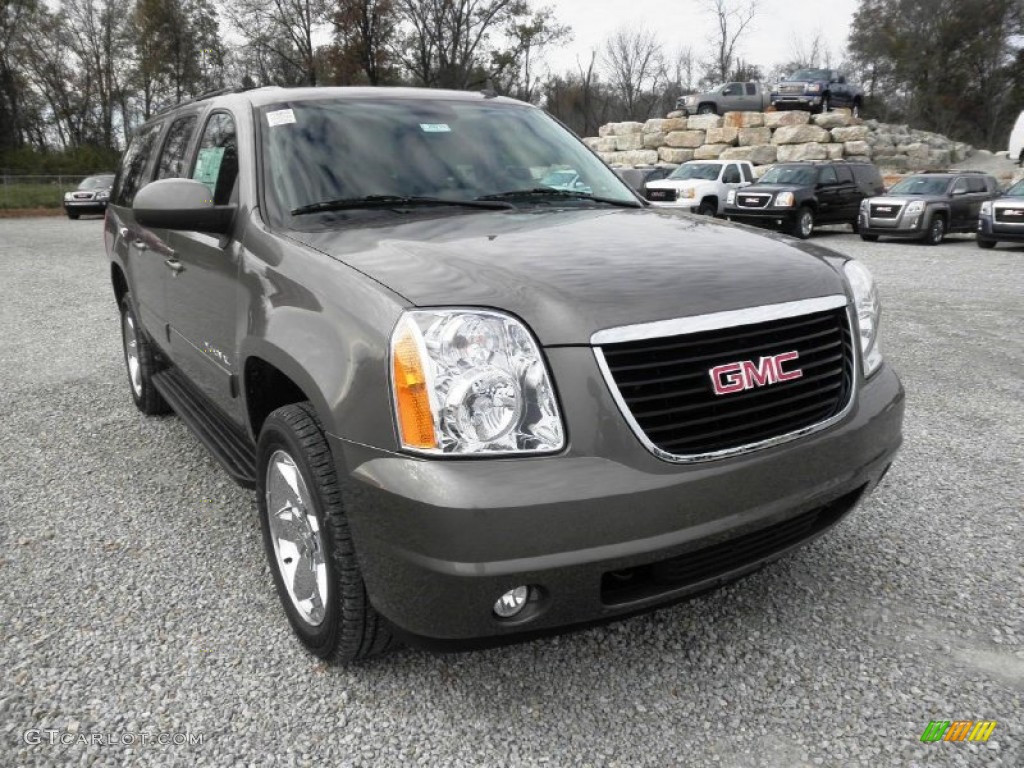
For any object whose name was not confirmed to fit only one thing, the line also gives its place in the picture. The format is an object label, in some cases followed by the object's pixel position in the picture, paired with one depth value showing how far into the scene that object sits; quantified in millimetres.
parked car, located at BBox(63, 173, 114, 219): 26984
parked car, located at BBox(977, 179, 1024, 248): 15480
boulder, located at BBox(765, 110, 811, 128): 31016
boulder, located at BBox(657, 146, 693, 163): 32844
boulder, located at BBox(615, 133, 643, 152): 34500
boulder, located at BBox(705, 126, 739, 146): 32000
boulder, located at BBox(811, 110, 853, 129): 30562
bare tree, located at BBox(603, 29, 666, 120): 62156
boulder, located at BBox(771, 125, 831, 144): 30281
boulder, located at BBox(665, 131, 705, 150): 32938
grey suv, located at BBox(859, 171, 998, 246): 17422
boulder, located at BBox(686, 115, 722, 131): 32812
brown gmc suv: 1905
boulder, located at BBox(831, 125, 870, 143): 29984
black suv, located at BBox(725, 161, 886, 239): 18172
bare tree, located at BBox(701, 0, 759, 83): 55719
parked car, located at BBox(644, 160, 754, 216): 20609
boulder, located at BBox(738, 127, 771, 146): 31438
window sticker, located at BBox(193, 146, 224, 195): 3268
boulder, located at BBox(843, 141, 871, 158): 29625
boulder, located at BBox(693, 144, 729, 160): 31859
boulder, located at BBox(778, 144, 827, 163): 29875
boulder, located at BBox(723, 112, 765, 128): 31875
